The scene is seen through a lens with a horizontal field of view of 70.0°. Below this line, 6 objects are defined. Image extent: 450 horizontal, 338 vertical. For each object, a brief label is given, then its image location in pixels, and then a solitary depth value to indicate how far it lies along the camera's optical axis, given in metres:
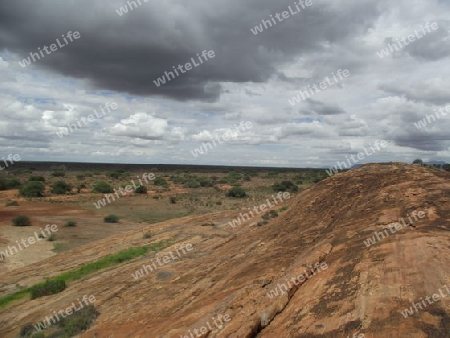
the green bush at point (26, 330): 11.59
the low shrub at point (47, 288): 15.07
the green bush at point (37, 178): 72.86
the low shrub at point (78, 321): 10.91
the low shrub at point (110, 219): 37.33
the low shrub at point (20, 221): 34.00
